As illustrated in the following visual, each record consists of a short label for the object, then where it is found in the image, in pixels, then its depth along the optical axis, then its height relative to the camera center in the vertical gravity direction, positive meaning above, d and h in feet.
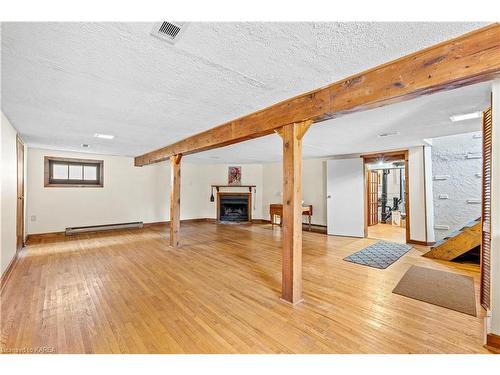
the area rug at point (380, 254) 12.35 -4.17
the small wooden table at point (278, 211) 21.74 -2.37
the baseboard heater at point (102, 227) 19.34 -3.75
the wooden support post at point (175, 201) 15.57 -0.99
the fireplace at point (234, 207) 27.04 -2.45
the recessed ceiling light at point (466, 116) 9.29 +3.05
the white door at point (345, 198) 18.95 -0.91
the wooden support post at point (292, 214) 7.92 -0.95
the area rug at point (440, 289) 7.93 -4.13
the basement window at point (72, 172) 18.69 +1.36
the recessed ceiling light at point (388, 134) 12.31 +3.00
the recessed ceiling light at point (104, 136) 13.12 +3.10
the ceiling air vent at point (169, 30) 4.15 +3.05
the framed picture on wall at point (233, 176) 27.14 +1.39
